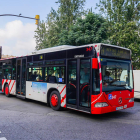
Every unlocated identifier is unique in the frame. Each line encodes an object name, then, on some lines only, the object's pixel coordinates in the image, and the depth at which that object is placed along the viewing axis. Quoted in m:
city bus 6.38
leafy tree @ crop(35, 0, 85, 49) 26.38
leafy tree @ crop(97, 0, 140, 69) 17.25
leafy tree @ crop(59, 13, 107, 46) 18.62
